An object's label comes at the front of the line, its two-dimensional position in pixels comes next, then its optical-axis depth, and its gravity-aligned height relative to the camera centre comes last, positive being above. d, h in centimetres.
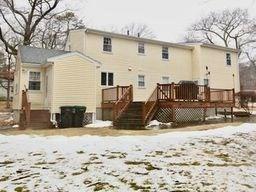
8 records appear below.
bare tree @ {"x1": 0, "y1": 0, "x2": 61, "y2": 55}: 2923 +1015
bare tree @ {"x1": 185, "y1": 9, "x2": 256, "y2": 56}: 4544 +1320
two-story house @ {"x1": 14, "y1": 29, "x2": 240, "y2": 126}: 1625 +284
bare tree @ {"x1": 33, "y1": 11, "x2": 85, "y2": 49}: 3484 +994
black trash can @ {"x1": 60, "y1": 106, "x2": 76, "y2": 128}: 1491 -25
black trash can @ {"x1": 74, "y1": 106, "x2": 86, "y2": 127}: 1508 -26
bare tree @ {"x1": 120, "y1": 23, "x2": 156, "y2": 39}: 5691 +1600
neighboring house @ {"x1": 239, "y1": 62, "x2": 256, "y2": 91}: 6789 +864
